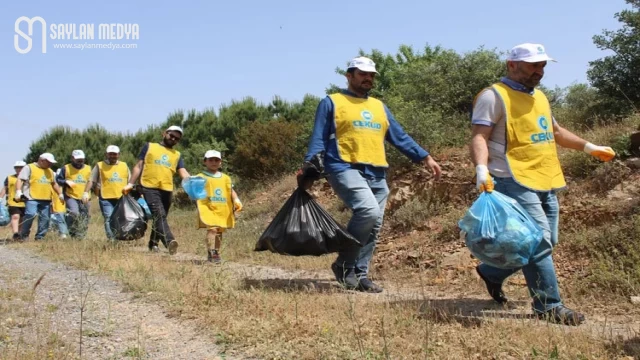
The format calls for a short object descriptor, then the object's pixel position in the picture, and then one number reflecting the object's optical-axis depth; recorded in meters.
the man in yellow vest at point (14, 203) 12.05
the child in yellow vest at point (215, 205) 7.81
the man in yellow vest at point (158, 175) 8.30
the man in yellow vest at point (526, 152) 3.96
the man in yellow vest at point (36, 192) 11.20
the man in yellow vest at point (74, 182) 10.80
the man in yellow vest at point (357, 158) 5.02
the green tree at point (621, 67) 9.05
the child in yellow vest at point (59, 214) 10.61
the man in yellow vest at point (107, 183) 9.77
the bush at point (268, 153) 16.70
